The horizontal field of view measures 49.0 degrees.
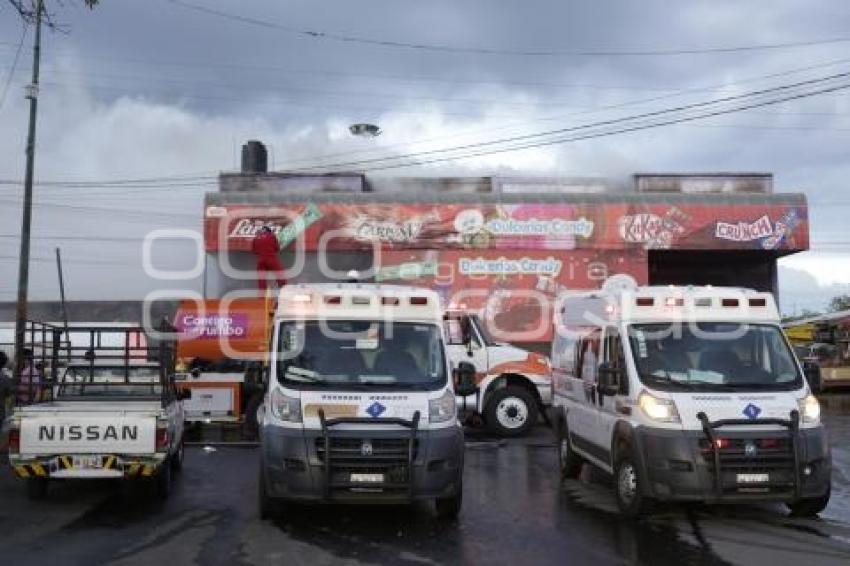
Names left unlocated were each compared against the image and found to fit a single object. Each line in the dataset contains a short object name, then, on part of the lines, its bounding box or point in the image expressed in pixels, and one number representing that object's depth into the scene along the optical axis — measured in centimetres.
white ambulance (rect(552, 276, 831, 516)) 883
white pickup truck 1005
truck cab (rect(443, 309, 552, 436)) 1747
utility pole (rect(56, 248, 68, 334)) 1767
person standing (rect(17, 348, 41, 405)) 1276
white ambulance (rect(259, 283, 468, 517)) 879
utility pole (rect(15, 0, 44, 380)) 1820
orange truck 1681
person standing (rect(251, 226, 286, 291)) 2227
